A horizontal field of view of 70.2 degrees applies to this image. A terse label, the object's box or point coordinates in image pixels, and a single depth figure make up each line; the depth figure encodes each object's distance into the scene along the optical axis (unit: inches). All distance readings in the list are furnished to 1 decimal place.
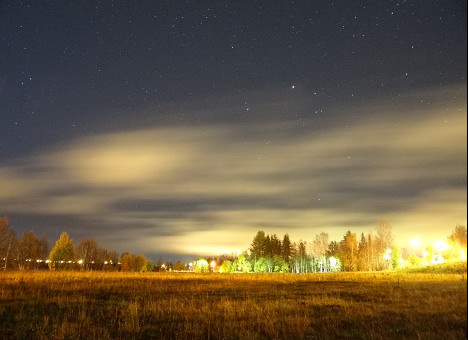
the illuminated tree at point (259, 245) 5191.9
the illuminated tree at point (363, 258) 4814.7
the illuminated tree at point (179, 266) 7066.9
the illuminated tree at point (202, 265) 5078.7
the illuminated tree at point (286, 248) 5246.1
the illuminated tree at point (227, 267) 5002.5
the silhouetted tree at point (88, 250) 5547.2
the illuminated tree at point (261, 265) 4630.9
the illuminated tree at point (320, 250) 5767.7
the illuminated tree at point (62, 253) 3493.6
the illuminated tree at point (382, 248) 3372.5
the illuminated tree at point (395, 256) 3528.3
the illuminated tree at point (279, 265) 4720.0
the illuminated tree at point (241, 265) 4763.8
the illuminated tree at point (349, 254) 4687.5
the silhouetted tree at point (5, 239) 2957.7
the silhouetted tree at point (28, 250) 3929.4
